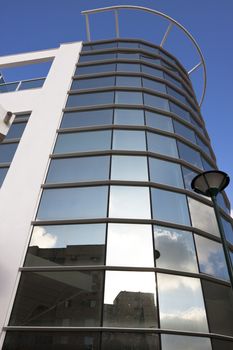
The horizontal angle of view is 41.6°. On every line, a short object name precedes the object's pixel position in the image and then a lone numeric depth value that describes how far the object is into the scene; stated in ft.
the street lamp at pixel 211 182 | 20.76
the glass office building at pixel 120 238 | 23.11
